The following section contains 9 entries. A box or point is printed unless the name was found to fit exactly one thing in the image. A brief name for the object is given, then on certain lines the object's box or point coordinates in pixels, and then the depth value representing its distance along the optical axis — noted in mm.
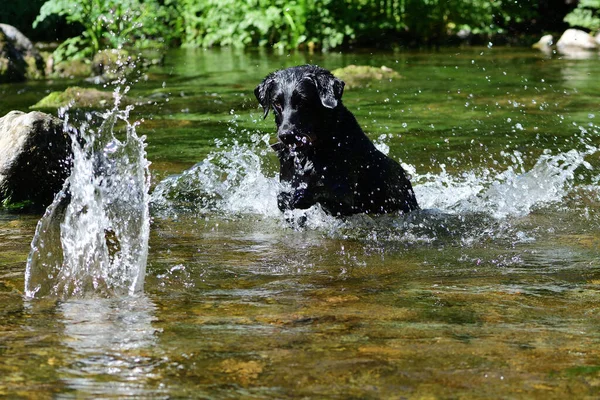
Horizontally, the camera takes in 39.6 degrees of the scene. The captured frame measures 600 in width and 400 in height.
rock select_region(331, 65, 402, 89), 14477
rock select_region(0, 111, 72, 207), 6996
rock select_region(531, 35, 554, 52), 21009
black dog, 6402
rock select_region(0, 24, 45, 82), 15828
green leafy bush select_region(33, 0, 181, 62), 16516
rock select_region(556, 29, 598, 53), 20312
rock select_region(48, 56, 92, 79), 16609
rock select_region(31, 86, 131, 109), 12242
